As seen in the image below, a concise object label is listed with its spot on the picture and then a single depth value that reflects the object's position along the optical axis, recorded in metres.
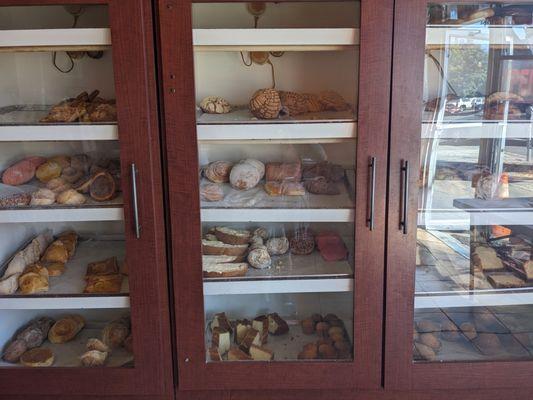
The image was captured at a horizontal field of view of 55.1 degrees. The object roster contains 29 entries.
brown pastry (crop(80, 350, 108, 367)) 1.59
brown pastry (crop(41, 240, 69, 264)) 1.66
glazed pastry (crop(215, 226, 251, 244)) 1.59
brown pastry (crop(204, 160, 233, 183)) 1.53
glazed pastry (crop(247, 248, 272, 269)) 1.62
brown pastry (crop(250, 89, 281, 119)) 1.54
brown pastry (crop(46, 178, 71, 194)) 1.59
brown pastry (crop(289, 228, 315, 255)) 1.63
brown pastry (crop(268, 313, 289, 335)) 1.68
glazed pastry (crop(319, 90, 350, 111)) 1.50
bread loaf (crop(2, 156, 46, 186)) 1.62
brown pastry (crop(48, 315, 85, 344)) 1.69
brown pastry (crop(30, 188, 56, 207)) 1.57
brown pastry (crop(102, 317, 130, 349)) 1.59
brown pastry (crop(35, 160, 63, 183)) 1.61
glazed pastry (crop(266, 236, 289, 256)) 1.66
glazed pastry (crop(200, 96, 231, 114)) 1.51
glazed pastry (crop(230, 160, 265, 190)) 1.62
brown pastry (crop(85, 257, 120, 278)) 1.59
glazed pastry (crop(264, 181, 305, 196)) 1.61
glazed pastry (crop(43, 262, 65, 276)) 1.65
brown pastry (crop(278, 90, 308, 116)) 1.54
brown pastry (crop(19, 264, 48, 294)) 1.58
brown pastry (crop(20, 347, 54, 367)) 1.60
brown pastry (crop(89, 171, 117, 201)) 1.53
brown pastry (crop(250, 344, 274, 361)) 1.60
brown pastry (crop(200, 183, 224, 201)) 1.52
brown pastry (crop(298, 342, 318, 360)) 1.59
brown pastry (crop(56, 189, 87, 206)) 1.56
